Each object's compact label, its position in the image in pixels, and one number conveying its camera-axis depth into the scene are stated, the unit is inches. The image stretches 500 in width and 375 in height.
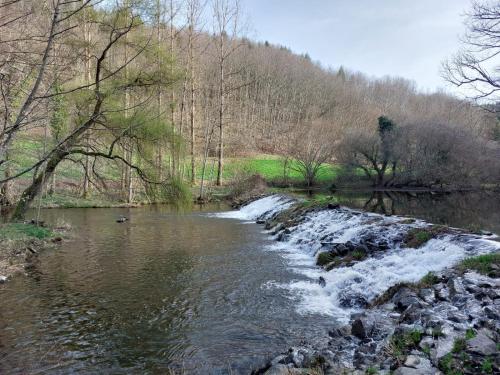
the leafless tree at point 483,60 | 590.2
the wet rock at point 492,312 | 226.3
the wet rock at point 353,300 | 343.0
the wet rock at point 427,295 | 275.6
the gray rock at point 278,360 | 223.6
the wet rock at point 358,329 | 249.4
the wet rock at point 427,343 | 203.4
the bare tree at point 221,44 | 1334.9
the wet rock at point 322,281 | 391.2
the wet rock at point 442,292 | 270.2
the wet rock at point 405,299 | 279.1
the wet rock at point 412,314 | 249.4
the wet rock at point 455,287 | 271.2
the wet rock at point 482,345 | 183.9
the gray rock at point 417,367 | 181.3
